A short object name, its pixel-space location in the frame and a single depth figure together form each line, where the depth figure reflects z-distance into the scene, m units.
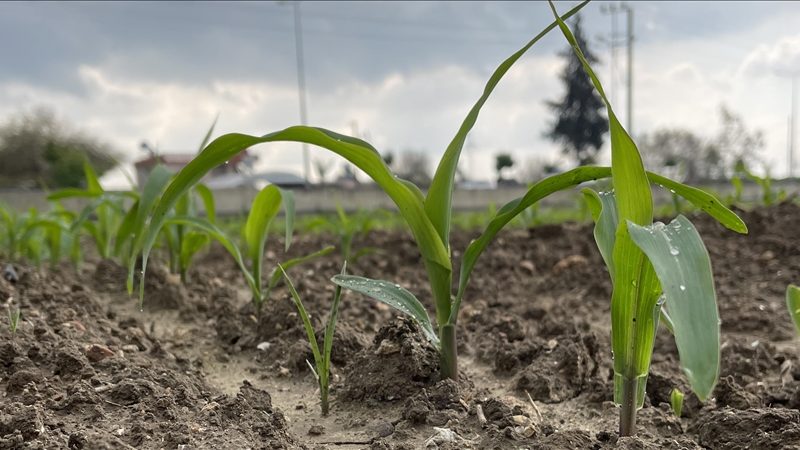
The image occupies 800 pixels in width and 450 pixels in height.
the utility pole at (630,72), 20.12
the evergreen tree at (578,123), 38.19
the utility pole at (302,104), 18.23
